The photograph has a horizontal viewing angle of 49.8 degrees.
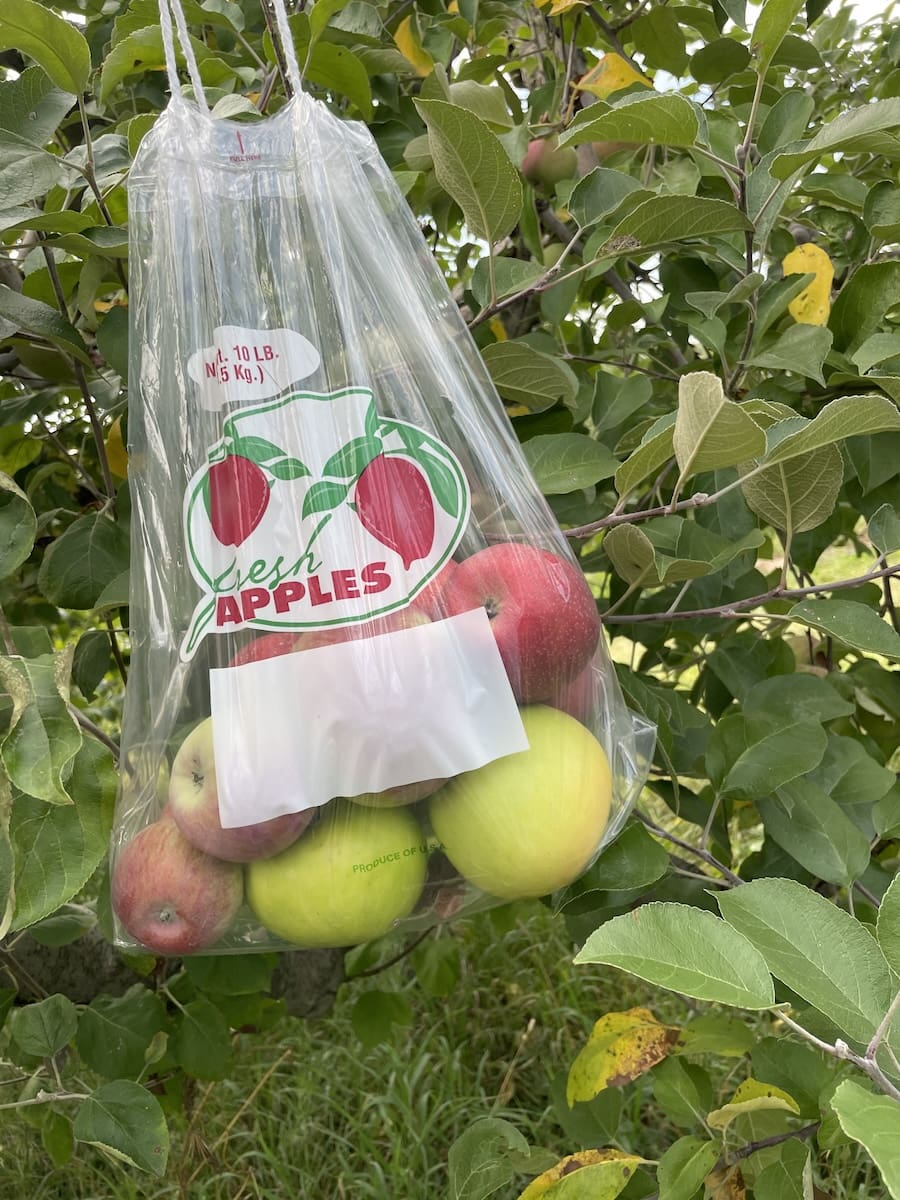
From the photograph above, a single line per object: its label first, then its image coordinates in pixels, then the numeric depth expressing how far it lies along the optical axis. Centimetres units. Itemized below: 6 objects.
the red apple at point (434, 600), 70
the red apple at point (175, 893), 69
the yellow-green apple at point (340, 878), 66
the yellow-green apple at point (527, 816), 66
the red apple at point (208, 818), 66
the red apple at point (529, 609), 70
